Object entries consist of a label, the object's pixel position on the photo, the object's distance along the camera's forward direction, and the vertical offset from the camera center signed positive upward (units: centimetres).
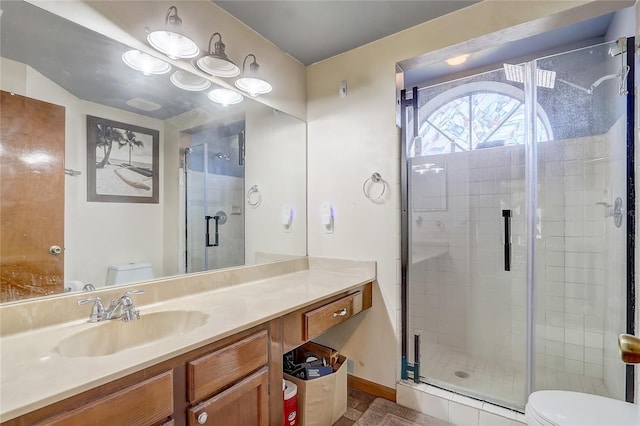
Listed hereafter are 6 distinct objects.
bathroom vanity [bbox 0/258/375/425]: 74 -45
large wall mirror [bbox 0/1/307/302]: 112 +22
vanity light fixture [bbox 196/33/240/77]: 163 +83
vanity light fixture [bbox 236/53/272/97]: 188 +83
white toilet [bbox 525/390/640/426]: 110 -76
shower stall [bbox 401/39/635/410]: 180 -11
